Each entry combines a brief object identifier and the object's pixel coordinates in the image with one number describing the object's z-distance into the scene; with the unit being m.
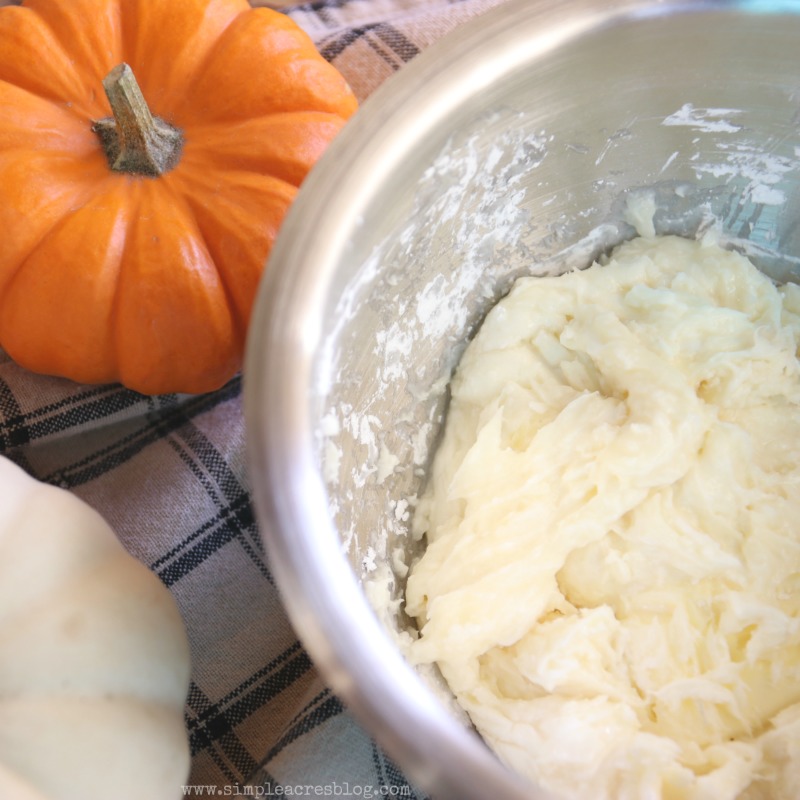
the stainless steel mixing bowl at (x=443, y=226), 0.30
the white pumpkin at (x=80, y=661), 0.34
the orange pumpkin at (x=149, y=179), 0.36
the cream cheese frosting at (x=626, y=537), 0.34
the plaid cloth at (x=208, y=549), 0.37
